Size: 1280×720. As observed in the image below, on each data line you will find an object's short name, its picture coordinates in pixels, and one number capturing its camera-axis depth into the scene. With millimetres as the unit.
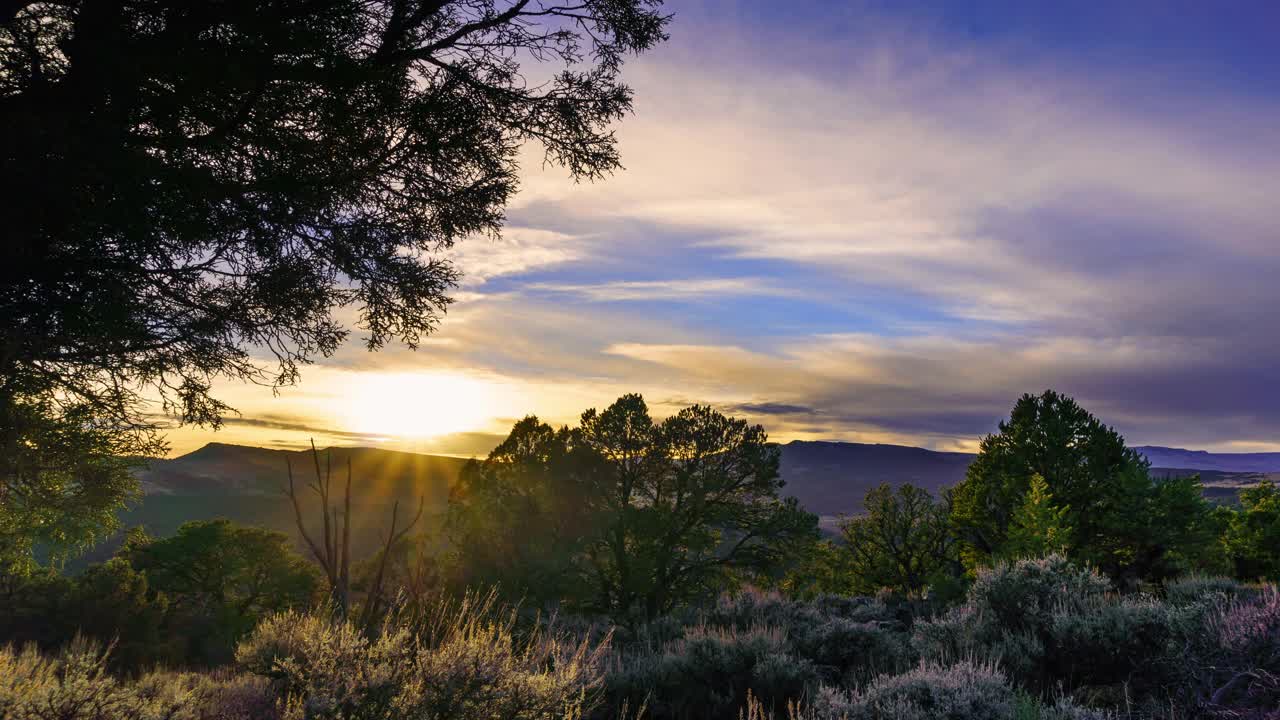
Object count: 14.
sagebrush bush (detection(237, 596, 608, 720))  5066
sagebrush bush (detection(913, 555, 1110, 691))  9508
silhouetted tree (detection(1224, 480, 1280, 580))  40375
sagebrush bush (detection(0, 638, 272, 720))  5641
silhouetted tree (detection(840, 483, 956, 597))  51250
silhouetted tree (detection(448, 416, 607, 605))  31594
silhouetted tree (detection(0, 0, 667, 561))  8062
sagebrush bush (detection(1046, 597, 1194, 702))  8484
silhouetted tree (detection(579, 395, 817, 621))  35312
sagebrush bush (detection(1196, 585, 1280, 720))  6621
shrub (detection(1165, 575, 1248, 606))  13219
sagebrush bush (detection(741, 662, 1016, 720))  6305
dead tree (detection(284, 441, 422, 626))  5605
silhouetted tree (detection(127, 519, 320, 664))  45250
